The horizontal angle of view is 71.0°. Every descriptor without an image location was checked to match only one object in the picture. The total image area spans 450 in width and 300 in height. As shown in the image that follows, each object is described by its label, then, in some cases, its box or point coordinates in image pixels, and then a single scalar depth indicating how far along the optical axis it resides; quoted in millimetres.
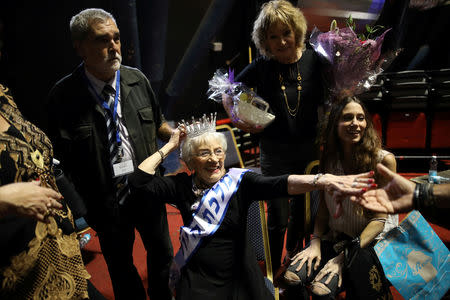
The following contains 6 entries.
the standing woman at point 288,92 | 2045
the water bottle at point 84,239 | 3262
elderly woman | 1674
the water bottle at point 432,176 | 2343
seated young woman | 1687
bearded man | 1836
